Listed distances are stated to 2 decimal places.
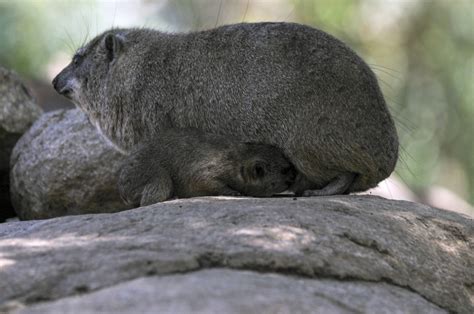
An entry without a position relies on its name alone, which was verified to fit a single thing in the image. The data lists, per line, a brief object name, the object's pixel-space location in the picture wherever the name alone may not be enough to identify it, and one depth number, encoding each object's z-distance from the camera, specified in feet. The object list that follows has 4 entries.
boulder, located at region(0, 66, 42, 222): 61.57
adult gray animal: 44.86
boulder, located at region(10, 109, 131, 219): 58.44
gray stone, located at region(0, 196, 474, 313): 30.35
